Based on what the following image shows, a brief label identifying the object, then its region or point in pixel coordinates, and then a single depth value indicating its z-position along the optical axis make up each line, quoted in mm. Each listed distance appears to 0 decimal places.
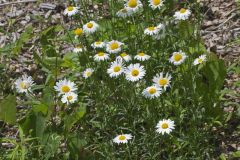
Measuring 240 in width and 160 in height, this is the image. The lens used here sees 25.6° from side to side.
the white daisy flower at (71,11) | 4207
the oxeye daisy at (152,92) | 3480
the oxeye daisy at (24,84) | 3742
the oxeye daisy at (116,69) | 3714
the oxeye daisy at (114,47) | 3903
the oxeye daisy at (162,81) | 3594
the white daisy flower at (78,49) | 4092
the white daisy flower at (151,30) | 3984
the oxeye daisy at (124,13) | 4124
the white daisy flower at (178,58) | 3748
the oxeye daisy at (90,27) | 4086
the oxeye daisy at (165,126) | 3389
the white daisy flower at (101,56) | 3871
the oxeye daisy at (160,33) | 3992
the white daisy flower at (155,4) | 4070
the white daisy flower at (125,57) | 3824
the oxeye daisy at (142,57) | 3844
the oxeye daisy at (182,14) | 3973
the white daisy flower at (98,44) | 4004
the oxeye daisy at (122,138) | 3438
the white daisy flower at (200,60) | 3760
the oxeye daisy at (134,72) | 3630
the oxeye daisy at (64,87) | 3695
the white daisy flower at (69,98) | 3621
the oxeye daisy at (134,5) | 4070
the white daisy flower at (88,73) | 3848
